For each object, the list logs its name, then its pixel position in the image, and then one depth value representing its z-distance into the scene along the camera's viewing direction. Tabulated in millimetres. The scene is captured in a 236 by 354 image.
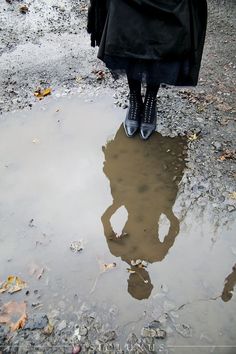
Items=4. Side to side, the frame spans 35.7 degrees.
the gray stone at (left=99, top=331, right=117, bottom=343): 1958
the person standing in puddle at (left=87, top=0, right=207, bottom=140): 2273
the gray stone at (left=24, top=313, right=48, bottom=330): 2016
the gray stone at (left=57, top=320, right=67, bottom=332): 2004
